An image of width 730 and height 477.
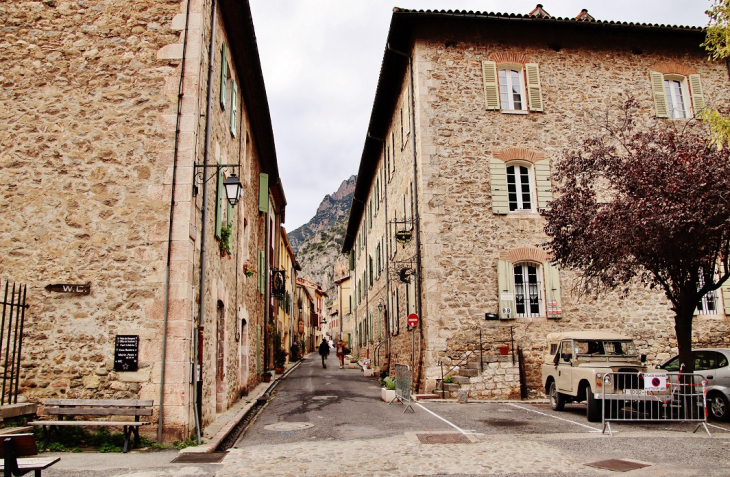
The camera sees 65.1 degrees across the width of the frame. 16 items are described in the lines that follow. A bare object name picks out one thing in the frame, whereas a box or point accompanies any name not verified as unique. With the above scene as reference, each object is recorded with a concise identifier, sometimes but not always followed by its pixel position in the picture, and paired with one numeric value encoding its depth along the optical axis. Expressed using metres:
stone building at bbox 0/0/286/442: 8.27
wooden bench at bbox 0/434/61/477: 3.92
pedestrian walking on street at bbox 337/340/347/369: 29.62
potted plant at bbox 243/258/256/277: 15.23
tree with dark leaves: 9.59
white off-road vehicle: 10.20
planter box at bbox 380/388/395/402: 13.83
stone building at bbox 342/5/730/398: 14.91
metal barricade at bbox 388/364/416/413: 12.08
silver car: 10.12
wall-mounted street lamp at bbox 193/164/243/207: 9.41
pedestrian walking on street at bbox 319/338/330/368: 29.60
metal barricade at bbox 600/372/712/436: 9.12
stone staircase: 14.20
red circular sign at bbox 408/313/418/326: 15.33
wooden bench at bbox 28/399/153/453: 7.68
